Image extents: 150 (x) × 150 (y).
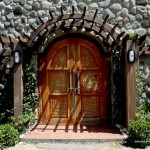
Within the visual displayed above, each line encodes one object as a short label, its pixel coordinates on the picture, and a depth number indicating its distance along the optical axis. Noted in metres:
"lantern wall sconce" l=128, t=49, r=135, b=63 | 6.52
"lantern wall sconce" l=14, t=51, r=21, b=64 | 6.77
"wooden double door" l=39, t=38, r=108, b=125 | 7.60
